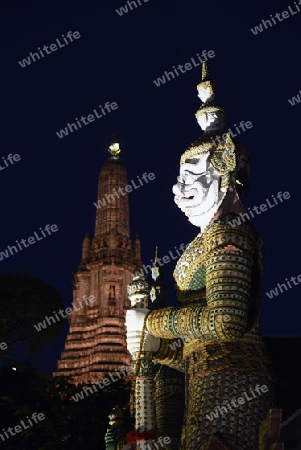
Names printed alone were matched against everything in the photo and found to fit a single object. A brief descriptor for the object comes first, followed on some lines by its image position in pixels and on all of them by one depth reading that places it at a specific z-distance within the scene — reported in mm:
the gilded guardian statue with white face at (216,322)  5086
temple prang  35469
